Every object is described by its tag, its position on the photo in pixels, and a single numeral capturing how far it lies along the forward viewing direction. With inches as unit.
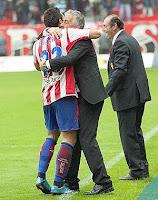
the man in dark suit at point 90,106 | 718.5
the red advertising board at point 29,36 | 2484.0
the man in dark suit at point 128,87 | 783.1
